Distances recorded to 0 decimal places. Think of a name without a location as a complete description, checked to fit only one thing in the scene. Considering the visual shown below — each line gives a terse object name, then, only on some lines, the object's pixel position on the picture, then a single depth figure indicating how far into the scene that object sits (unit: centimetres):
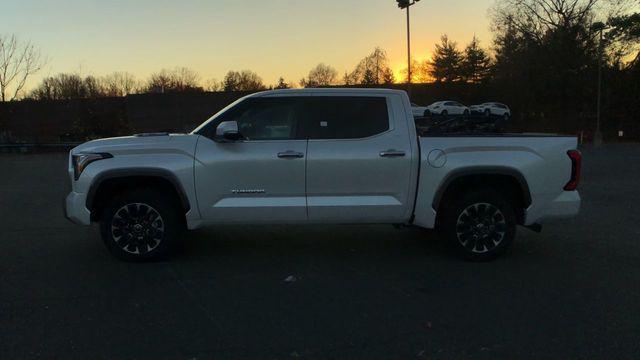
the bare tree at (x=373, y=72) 8381
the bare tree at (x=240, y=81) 9625
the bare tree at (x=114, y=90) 8875
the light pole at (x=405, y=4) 3516
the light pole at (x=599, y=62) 3337
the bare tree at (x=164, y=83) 9602
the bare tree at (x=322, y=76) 9819
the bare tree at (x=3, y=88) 3350
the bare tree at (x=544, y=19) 4519
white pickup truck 586
